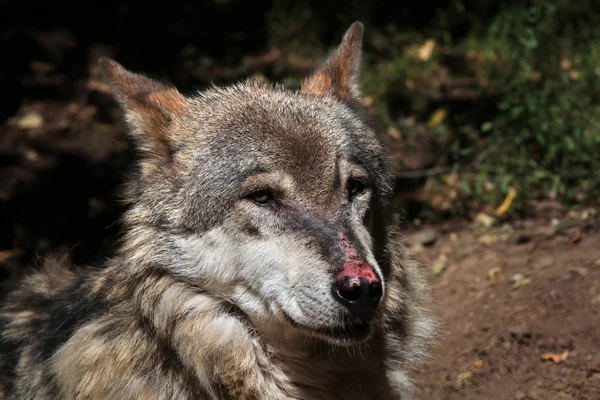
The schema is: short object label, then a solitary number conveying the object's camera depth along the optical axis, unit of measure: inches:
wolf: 291.4
